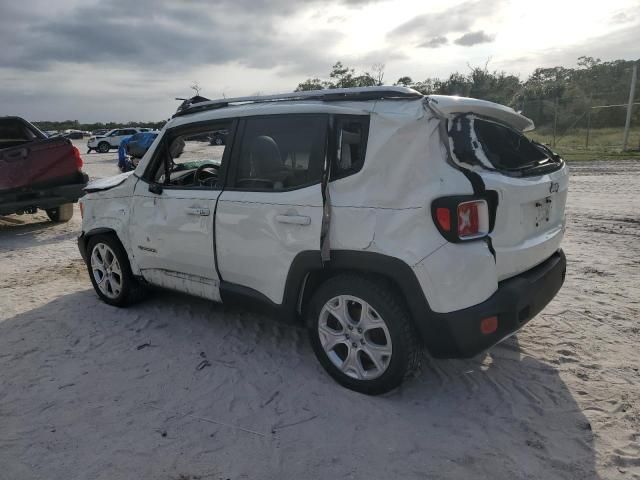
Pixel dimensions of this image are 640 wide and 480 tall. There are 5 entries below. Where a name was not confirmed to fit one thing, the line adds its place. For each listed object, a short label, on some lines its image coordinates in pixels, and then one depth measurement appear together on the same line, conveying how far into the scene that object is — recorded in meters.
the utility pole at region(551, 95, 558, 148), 20.50
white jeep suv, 2.60
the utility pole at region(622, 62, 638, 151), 18.31
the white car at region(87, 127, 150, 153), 37.12
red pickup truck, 7.69
